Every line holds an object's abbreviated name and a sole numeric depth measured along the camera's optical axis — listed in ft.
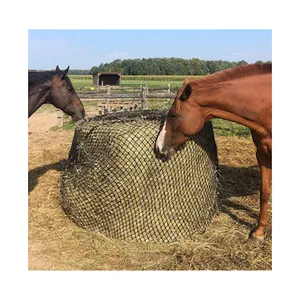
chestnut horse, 10.63
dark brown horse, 13.56
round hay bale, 12.00
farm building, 106.11
